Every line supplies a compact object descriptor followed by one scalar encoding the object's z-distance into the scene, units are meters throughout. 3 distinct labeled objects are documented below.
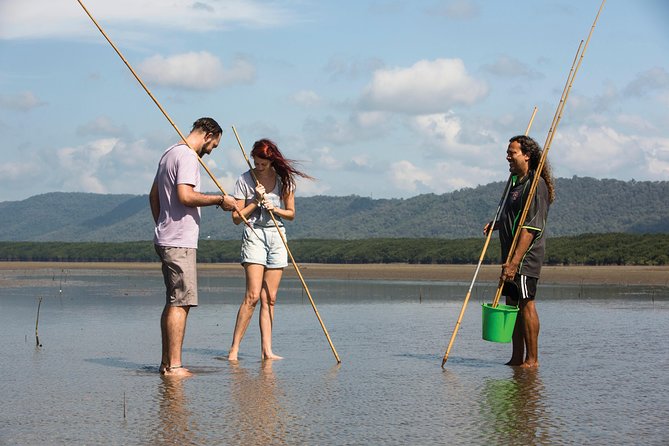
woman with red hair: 8.36
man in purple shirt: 7.30
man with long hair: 7.87
